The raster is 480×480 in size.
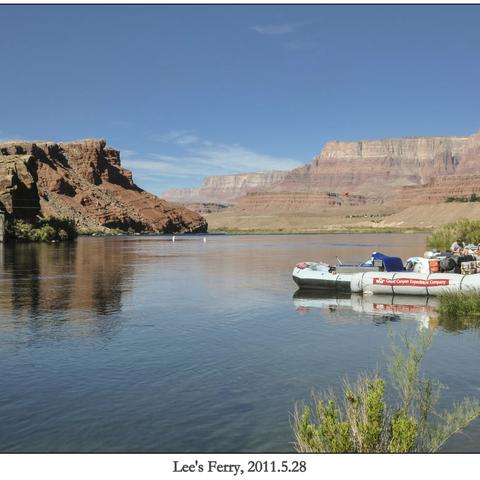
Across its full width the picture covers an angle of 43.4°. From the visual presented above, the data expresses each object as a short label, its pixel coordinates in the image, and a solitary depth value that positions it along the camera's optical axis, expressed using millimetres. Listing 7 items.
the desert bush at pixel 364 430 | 8961
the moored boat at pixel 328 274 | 37062
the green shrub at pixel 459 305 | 27984
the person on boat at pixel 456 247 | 52359
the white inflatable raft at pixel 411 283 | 31812
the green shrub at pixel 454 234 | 70312
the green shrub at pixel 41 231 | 118062
